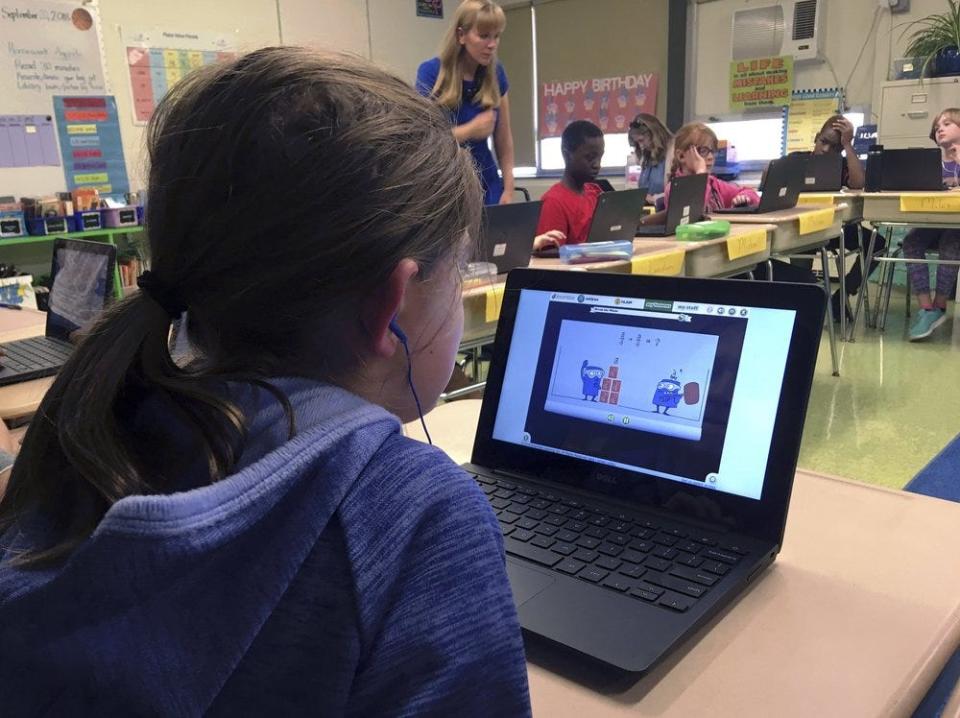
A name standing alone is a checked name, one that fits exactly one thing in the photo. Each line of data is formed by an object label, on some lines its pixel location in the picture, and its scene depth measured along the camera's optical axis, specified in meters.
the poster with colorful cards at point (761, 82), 5.30
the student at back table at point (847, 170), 4.25
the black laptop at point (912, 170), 3.62
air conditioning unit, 5.12
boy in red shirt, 2.94
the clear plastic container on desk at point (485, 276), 1.62
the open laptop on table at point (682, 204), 2.66
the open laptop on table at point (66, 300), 1.53
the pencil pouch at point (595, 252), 2.13
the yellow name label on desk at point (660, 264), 2.11
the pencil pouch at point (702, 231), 2.53
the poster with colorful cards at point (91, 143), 4.06
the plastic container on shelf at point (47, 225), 3.85
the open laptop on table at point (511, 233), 1.96
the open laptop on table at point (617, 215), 2.25
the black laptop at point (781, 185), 3.19
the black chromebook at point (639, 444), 0.60
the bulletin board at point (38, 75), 3.79
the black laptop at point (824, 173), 3.99
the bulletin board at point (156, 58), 4.31
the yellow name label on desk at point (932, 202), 3.16
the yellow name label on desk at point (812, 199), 3.66
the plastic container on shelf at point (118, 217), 4.08
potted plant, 4.48
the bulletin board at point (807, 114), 5.19
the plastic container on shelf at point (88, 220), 3.98
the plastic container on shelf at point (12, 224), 3.76
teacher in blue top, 2.76
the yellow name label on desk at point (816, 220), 3.01
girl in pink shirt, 3.62
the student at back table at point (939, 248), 3.98
